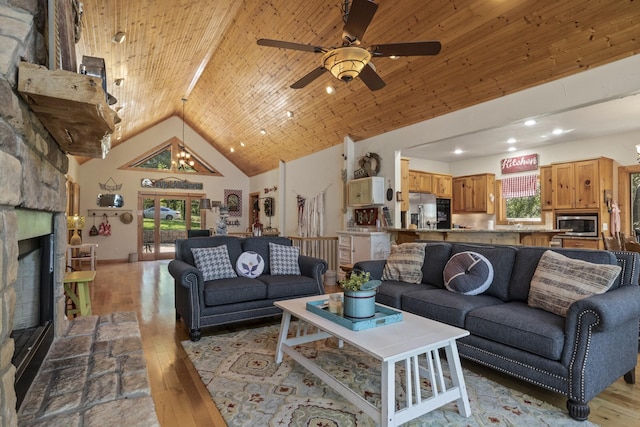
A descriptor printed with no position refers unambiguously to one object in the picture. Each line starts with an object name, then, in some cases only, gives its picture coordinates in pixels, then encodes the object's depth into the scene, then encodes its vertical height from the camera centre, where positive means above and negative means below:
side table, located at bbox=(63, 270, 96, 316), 3.08 -0.67
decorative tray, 2.09 -0.64
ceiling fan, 2.38 +1.32
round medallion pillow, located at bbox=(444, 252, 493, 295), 2.94 -0.47
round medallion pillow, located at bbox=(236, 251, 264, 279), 3.82 -0.51
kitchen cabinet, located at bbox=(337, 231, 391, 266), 5.45 -0.42
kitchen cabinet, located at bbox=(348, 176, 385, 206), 5.55 +0.49
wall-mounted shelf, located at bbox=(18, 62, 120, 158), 1.25 +0.48
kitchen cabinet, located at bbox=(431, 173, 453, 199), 7.47 +0.80
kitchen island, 4.04 -0.19
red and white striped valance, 6.75 +0.71
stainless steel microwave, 5.60 -0.05
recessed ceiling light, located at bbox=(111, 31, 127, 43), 3.68 +1.99
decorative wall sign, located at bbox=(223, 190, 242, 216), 11.10 +0.63
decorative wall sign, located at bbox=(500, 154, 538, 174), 6.66 +1.16
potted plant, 2.22 -0.51
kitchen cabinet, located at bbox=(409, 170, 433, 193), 6.97 +0.81
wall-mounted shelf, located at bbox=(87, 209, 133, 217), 9.28 +0.22
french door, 9.92 +0.00
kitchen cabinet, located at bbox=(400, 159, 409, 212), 5.66 +0.62
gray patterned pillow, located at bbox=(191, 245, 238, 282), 3.59 -0.46
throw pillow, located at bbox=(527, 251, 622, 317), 2.24 -0.42
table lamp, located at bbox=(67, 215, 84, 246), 5.92 -0.09
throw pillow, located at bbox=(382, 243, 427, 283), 3.50 -0.46
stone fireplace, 1.12 +0.24
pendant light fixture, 10.01 +1.79
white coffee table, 1.72 -0.72
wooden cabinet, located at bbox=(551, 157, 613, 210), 5.57 +0.65
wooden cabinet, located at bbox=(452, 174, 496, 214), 7.32 +0.60
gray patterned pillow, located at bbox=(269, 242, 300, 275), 4.02 -0.47
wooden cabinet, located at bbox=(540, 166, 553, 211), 6.26 +0.62
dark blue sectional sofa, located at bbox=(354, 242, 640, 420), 1.96 -0.71
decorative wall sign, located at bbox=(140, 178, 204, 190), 10.02 +1.11
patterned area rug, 1.96 -1.14
